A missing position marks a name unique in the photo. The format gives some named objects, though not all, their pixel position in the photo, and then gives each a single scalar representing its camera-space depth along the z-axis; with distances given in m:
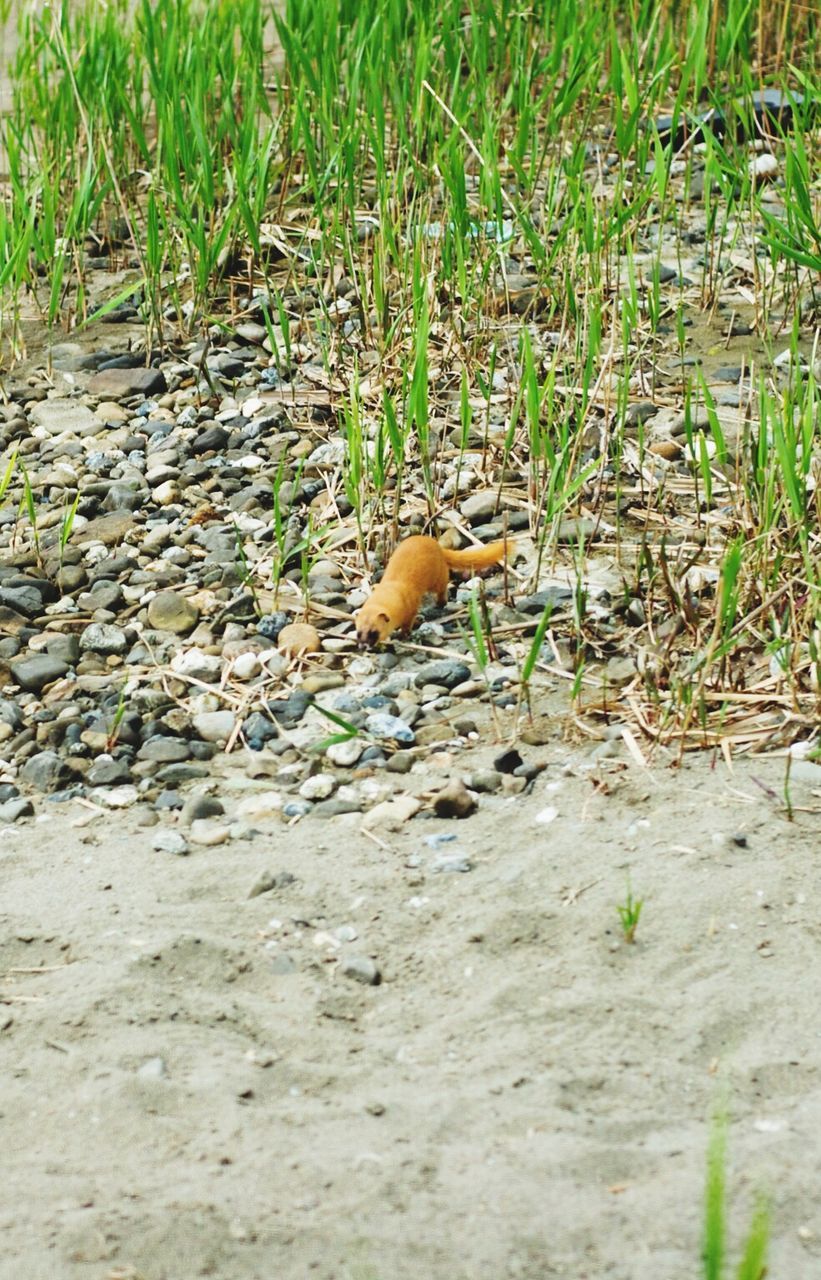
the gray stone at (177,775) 5.22
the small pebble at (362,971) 4.18
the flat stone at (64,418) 7.77
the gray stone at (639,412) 7.31
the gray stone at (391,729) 5.31
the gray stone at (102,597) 6.32
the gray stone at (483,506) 6.73
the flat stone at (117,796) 5.12
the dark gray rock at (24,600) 6.31
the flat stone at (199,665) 5.79
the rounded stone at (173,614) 6.12
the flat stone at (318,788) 5.08
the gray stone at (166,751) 5.33
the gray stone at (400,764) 5.18
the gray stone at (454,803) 4.87
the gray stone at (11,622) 6.18
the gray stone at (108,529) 6.80
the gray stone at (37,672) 5.81
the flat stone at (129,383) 8.01
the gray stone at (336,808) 4.98
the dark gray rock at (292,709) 5.51
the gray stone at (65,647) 5.96
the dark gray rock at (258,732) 5.41
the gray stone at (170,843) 4.82
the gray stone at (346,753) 5.23
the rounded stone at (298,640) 5.86
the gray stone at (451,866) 4.63
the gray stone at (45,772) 5.23
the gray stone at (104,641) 6.04
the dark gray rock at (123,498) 7.00
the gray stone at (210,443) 7.45
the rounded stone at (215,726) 5.48
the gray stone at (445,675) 5.64
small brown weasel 5.79
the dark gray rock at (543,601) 6.03
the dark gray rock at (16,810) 5.08
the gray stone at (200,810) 5.00
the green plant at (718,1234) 2.29
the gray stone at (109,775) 5.23
